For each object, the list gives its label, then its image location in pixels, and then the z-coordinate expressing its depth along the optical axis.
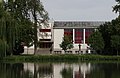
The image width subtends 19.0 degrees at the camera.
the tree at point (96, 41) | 94.31
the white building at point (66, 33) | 112.94
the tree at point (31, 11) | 75.00
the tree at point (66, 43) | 103.50
